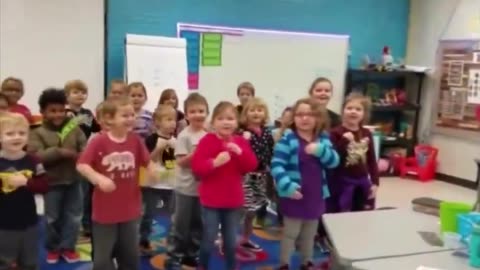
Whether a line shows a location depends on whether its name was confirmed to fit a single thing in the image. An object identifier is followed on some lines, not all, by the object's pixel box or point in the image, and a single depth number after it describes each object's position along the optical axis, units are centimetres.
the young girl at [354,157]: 325
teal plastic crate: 181
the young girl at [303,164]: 294
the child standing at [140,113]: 364
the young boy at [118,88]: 372
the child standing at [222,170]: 285
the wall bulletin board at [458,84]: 608
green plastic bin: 195
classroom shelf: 671
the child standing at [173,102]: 373
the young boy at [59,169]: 308
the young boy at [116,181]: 258
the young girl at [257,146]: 344
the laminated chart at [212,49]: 561
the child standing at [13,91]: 377
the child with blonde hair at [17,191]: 246
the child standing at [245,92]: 426
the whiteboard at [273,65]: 571
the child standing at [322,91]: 358
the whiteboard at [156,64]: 495
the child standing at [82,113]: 349
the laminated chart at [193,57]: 552
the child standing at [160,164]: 325
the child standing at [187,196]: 307
